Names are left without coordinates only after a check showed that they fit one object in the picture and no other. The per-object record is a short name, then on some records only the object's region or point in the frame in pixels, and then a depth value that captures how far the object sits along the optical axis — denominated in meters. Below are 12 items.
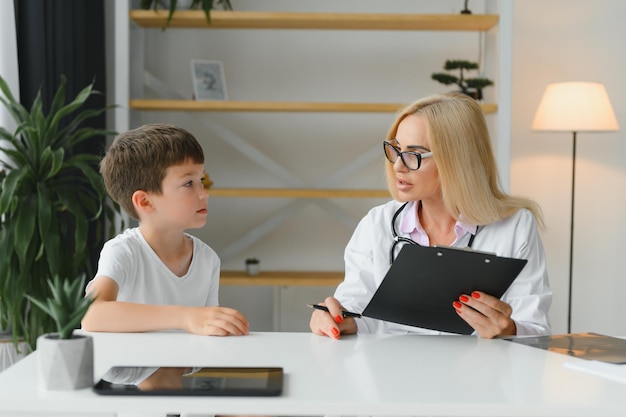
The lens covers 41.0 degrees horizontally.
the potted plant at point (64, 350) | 1.13
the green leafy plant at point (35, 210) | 2.67
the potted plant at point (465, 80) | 3.41
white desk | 1.10
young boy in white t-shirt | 1.88
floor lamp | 3.57
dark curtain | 3.12
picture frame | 3.58
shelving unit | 3.40
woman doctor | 1.82
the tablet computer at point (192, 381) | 1.12
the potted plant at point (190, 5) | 3.36
